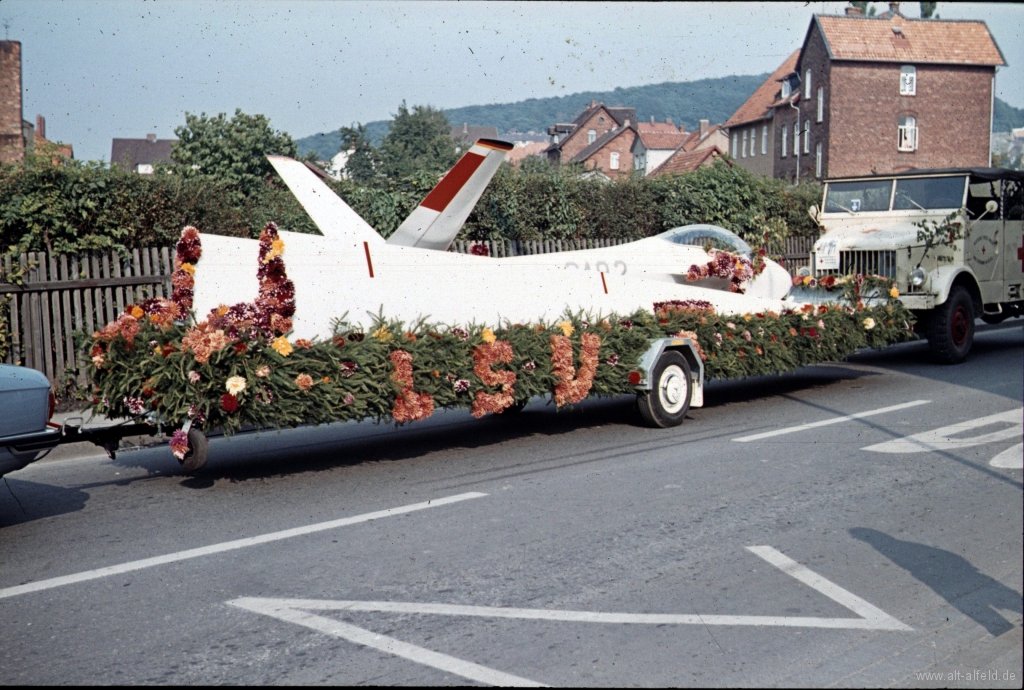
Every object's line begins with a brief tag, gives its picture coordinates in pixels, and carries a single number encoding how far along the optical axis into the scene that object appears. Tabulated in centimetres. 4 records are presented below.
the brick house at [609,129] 7562
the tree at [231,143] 3703
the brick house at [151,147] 10580
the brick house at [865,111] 3953
